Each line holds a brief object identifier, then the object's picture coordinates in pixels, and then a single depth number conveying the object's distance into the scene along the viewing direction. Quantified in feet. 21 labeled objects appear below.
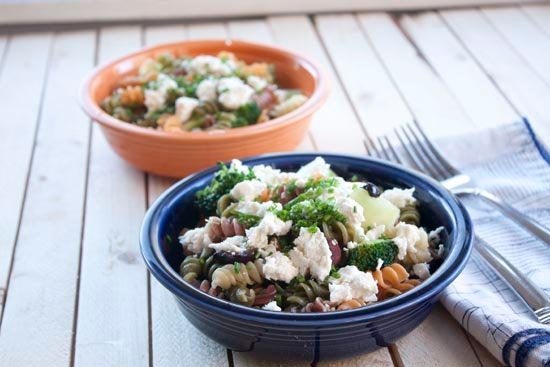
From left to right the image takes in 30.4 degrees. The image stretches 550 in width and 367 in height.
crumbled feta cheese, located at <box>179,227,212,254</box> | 1.80
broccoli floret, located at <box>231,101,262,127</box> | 2.34
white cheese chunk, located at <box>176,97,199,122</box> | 2.34
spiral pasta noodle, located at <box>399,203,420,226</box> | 1.85
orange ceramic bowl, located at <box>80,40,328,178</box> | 2.21
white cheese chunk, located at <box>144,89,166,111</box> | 2.39
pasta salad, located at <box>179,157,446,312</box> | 1.67
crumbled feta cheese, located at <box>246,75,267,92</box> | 2.45
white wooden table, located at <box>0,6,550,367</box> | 1.81
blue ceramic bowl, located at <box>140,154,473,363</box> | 1.57
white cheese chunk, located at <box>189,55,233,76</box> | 2.49
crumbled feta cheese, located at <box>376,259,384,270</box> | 1.70
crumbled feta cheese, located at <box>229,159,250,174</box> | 1.90
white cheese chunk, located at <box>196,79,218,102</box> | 2.38
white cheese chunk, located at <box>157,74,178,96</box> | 2.41
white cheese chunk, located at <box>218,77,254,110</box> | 2.34
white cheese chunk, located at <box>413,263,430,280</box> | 1.74
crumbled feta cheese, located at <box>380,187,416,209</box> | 1.86
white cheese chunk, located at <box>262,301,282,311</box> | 1.63
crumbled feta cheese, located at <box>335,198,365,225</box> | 1.74
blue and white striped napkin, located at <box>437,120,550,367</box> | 1.69
